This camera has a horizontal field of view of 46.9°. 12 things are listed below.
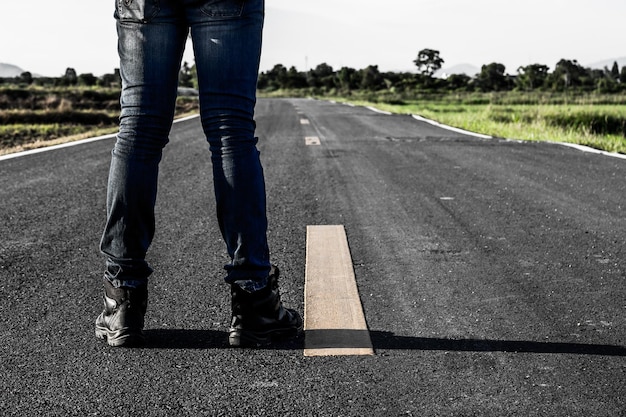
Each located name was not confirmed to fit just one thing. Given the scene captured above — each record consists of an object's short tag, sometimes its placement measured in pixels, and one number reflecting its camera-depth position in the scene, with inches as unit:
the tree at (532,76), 5352.9
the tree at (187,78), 5271.7
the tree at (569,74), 5295.3
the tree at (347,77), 5954.7
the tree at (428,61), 6845.5
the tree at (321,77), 5778.5
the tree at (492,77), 5313.5
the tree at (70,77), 3561.3
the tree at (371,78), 5689.5
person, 87.6
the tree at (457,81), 5054.1
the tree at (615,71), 7152.6
